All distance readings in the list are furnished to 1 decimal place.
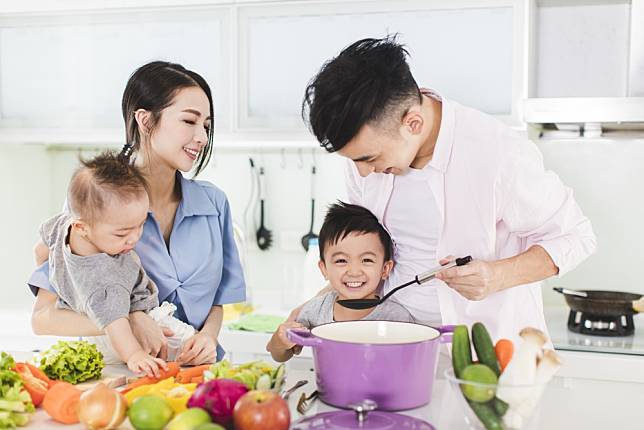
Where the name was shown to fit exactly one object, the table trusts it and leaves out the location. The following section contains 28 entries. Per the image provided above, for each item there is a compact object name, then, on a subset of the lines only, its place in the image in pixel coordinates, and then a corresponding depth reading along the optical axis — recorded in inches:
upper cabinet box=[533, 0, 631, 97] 112.3
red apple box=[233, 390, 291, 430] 40.1
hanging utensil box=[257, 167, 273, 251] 127.5
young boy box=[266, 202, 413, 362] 68.1
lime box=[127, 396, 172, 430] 41.6
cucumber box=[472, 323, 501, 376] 42.6
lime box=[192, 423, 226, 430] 38.6
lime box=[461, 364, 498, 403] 40.4
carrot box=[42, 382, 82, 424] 45.6
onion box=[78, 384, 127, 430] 43.0
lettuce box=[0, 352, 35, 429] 44.4
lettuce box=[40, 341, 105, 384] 53.5
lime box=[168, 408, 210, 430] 40.2
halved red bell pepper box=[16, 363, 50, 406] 48.4
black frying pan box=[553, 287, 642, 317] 97.5
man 55.6
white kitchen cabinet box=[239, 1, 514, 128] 103.9
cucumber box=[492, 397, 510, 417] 40.4
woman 68.7
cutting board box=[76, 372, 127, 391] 52.1
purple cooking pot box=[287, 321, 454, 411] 45.1
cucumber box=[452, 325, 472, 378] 42.1
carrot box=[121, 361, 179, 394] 50.2
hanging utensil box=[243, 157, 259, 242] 128.4
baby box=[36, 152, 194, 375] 60.7
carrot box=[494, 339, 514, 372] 42.6
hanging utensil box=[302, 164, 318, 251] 125.0
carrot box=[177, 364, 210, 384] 52.5
